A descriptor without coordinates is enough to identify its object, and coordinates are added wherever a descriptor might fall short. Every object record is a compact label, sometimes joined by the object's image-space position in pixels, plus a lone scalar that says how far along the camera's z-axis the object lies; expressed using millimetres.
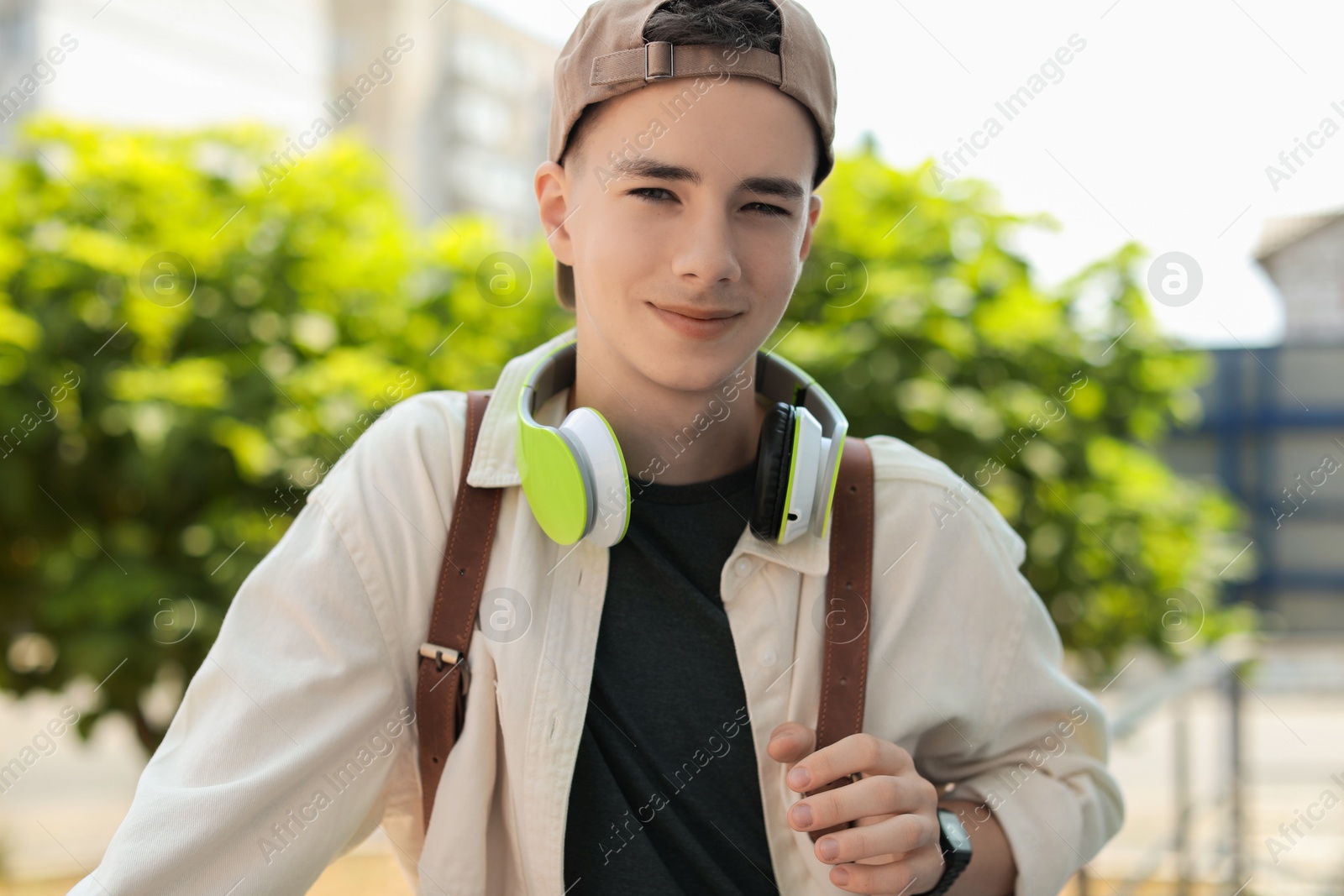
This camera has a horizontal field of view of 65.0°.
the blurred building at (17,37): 22234
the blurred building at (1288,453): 13250
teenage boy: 1294
